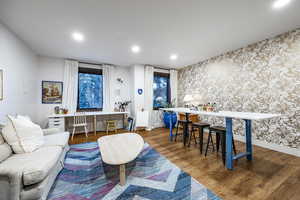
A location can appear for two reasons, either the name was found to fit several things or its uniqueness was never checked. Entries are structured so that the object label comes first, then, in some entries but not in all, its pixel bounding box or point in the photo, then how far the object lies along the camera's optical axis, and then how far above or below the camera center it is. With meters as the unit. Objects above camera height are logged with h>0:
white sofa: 1.08 -0.73
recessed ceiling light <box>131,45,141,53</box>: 3.11 +1.50
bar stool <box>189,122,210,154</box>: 2.52 -0.54
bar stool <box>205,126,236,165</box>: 2.07 -0.56
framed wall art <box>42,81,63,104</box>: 3.63 +0.33
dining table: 1.81 -0.65
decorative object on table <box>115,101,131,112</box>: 4.55 -0.11
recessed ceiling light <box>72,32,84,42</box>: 2.46 +1.46
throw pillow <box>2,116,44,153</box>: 1.55 -0.47
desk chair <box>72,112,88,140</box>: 3.62 -0.61
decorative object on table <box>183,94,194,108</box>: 3.44 +0.13
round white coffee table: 1.55 -0.76
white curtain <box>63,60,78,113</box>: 3.77 +0.55
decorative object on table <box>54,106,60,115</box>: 3.59 -0.25
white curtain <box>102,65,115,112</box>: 4.35 +0.58
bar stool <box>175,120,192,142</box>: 3.00 -0.54
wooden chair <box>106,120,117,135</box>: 4.31 -0.87
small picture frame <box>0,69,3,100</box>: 2.03 +0.33
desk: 3.20 -0.53
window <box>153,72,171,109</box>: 5.18 +0.58
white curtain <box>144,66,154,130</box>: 4.67 +0.50
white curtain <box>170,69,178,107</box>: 5.30 +0.88
